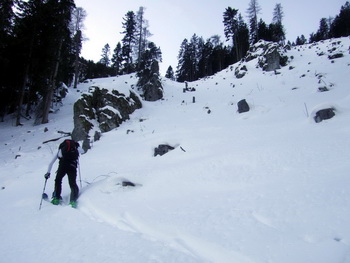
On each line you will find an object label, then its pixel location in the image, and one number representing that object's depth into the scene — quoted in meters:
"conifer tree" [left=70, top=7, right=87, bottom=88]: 28.05
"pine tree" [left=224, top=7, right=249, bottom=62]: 42.59
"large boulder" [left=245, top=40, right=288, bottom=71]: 24.55
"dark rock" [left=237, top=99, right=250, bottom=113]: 12.03
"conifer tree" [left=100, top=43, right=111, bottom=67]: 53.41
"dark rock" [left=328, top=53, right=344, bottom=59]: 20.00
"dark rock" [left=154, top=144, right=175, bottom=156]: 8.34
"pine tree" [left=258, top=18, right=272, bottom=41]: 43.25
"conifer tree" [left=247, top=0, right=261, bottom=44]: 41.53
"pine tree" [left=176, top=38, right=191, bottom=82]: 51.69
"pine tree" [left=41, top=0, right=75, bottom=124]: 17.83
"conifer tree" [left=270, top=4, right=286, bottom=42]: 43.93
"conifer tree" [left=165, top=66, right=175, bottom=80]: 62.55
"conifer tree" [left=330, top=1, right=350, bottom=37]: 45.64
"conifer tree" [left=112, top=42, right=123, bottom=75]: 44.94
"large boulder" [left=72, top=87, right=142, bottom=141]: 13.58
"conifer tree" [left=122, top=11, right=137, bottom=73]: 38.78
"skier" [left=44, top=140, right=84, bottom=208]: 5.02
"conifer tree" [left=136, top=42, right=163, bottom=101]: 21.61
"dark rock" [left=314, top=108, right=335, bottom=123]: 7.19
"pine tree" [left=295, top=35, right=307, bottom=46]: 59.28
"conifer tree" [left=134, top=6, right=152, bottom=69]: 37.81
